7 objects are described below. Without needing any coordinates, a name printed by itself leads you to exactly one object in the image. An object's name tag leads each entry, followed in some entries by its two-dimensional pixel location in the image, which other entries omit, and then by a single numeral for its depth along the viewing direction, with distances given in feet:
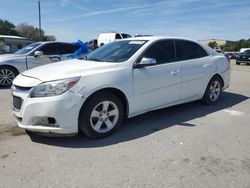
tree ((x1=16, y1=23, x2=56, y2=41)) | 173.77
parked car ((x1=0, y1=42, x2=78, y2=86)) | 21.81
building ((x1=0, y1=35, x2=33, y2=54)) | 79.17
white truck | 56.91
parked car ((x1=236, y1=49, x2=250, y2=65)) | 58.47
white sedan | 9.23
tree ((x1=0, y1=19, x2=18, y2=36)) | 148.92
